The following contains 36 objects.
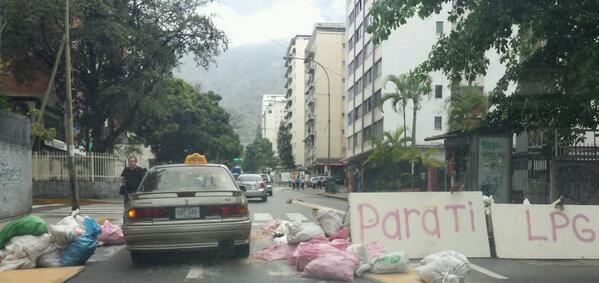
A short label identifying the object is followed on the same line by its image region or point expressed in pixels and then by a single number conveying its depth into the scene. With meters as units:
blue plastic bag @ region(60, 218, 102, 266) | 8.61
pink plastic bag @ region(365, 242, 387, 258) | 8.40
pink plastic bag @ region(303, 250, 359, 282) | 7.51
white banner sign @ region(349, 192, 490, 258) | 9.14
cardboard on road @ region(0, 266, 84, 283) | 7.51
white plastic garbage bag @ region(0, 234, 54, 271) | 8.26
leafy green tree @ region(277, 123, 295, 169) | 107.44
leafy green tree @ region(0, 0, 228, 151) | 26.95
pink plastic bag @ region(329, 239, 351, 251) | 8.59
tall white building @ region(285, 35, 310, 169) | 111.39
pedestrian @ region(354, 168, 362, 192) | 36.16
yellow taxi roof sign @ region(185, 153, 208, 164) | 16.38
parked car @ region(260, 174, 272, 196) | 37.06
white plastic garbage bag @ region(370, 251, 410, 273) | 7.89
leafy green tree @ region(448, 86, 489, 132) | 30.38
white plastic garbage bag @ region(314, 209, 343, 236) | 9.79
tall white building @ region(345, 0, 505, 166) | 46.72
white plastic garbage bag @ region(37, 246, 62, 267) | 8.45
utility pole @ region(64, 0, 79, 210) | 19.61
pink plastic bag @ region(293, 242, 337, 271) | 8.12
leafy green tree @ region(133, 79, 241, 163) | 46.41
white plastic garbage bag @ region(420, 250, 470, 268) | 7.34
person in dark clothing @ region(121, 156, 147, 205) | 12.87
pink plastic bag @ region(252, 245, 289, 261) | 9.16
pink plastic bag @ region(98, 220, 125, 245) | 11.05
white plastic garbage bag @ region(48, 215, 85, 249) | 8.49
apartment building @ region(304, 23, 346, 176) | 84.56
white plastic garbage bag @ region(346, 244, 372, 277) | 7.88
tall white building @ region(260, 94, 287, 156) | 187.38
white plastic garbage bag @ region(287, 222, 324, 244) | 9.27
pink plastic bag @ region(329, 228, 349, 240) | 9.52
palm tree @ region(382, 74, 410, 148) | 36.00
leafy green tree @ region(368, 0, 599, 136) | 10.34
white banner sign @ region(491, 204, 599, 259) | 9.15
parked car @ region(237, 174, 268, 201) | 27.58
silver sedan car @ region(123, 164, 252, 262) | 8.28
